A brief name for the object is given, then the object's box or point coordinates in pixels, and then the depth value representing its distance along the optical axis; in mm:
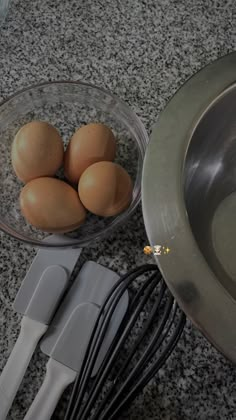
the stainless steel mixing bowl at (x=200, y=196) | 456
